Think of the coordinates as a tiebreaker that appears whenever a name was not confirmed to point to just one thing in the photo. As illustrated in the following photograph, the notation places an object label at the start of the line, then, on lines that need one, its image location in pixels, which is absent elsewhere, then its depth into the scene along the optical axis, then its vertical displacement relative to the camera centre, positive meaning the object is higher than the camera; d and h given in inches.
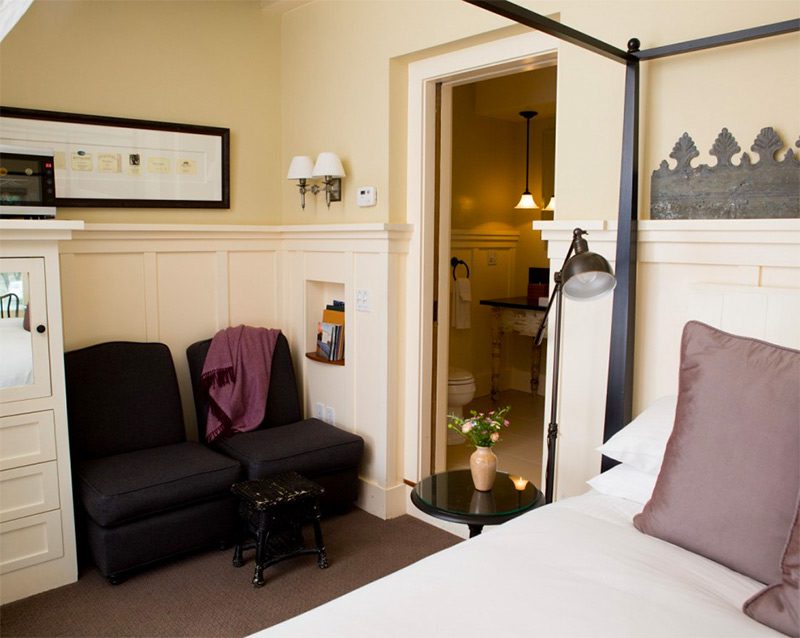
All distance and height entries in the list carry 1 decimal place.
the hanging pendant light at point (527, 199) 221.6 +12.8
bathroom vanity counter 211.6 -25.3
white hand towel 209.3 -19.5
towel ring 218.1 -7.1
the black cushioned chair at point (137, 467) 115.7 -40.5
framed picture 133.5 +16.5
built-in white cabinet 109.3 -29.2
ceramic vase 100.0 -32.5
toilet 182.1 -39.1
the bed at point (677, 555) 56.7 -30.4
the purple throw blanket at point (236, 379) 144.6 -29.6
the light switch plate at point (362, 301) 146.1 -13.0
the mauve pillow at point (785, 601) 56.1 -29.3
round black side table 93.4 -36.3
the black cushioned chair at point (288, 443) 133.4 -40.5
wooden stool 116.9 -47.5
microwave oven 115.6 +9.0
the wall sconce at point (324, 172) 146.1 +14.1
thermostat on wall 142.6 +8.7
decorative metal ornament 85.0 +7.2
